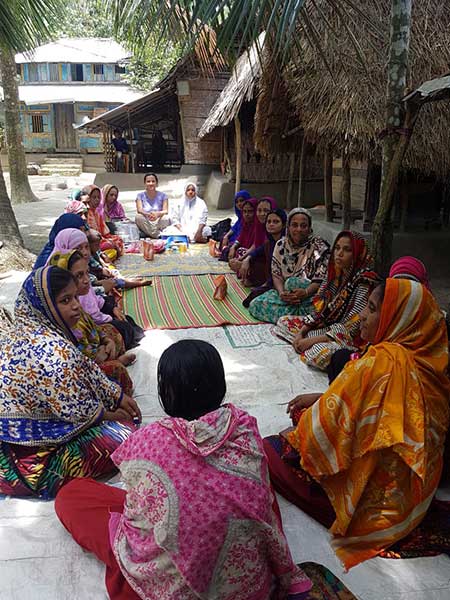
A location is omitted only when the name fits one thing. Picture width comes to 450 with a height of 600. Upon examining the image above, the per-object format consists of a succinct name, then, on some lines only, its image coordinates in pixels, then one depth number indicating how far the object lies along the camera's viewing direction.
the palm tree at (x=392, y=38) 3.53
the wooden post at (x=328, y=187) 7.40
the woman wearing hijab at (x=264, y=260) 4.93
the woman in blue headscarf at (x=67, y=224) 4.44
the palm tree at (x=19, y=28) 6.12
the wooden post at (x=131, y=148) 15.19
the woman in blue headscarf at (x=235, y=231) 6.59
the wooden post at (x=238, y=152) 10.72
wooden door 21.61
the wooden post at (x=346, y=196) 6.53
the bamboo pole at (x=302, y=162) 8.23
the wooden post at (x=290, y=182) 10.13
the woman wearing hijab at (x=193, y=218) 8.03
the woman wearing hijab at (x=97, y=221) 6.69
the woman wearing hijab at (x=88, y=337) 2.97
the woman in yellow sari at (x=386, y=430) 1.78
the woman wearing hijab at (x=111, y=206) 7.86
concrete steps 20.11
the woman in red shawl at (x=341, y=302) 3.49
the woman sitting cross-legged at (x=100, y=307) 3.68
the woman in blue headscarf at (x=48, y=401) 2.02
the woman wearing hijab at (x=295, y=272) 4.36
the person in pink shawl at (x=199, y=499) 1.23
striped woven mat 4.52
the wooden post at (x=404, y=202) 6.58
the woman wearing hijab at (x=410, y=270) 2.82
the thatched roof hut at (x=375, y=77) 5.01
